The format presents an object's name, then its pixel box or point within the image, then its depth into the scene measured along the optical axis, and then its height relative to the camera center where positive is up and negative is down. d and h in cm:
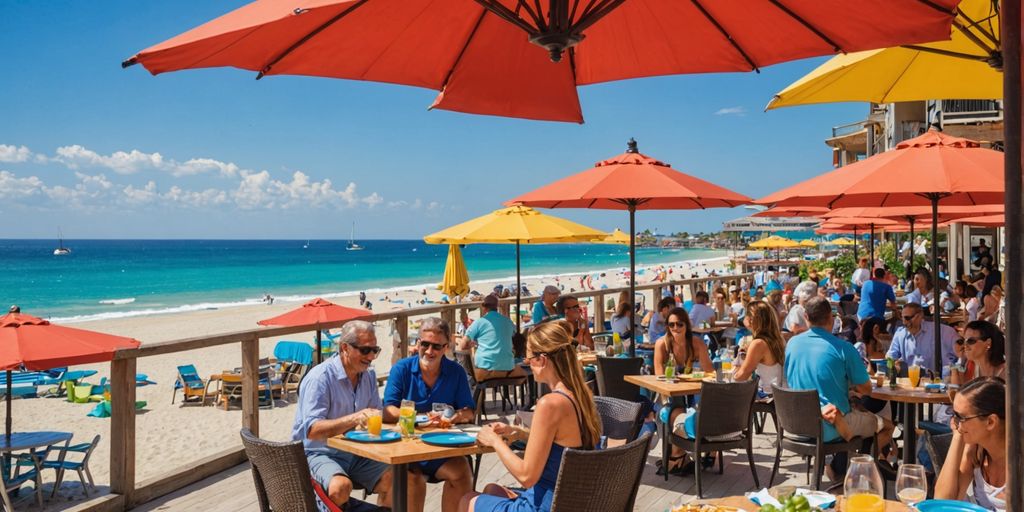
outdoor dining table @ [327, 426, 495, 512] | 366 -97
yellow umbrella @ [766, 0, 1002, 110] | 493 +118
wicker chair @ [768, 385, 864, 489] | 479 -111
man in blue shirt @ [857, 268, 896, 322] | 955 -57
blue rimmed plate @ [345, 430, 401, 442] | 392 -95
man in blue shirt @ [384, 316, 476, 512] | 468 -78
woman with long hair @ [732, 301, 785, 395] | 555 -72
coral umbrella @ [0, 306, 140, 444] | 479 -58
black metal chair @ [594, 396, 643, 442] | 423 -93
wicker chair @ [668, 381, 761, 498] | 510 -113
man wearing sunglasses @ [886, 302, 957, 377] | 641 -77
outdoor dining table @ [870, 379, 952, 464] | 493 -96
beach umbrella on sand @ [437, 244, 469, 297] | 1978 -55
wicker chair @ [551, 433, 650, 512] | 314 -94
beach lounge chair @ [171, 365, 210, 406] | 1434 -248
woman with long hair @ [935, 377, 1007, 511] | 296 -80
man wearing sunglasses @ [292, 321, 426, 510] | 420 -90
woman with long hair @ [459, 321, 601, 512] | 333 -76
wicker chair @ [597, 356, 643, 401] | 609 -98
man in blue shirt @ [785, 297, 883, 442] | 494 -80
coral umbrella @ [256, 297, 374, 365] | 692 -56
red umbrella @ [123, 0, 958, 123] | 262 +96
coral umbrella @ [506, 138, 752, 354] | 618 +57
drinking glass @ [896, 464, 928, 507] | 261 -81
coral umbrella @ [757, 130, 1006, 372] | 475 +52
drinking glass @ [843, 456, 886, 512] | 246 -78
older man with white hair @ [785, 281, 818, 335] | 671 -57
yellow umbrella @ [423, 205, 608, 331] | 880 +30
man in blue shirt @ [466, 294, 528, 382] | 743 -90
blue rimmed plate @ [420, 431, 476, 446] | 384 -95
